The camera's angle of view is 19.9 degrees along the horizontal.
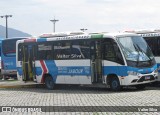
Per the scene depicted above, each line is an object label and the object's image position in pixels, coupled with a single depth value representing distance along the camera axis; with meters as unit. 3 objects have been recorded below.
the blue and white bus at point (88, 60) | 20.59
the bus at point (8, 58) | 32.78
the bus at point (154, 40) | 22.36
